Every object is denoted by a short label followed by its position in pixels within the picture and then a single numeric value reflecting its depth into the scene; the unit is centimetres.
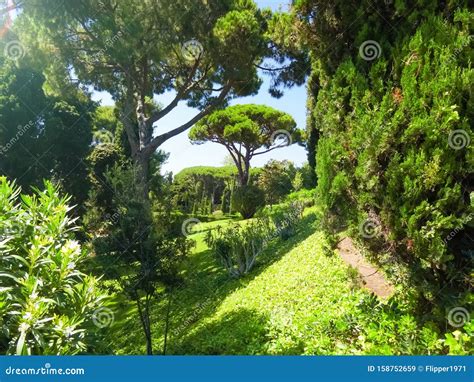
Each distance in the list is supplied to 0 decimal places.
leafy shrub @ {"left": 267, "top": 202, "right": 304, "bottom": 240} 1438
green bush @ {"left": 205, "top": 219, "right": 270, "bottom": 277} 1149
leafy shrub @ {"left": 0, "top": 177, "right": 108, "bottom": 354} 309
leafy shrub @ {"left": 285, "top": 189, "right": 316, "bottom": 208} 2108
